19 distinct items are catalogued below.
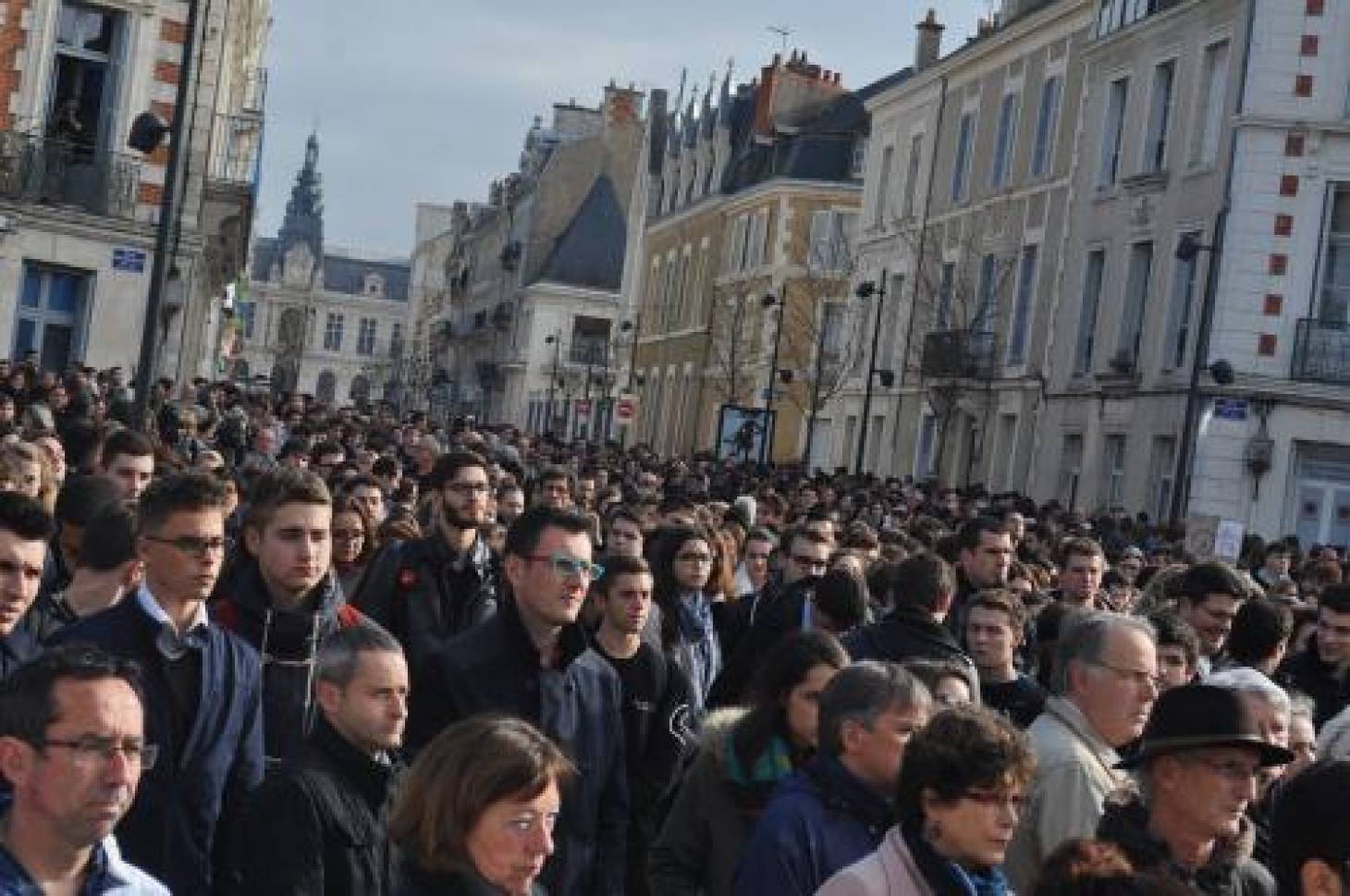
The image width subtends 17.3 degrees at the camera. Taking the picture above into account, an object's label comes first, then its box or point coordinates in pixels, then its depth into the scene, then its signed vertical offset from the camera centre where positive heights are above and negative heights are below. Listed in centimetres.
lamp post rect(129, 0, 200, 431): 3447 +95
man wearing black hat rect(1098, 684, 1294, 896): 1078 -65
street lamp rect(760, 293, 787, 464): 6362 +45
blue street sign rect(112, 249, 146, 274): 5453 +121
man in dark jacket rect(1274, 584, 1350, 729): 1947 -62
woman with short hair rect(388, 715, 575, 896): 953 -88
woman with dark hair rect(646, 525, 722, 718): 1889 -71
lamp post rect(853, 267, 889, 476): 6677 +111
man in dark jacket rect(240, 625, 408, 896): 1064 -99
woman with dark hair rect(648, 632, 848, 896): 1249 -91
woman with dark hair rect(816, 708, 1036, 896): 994 -77
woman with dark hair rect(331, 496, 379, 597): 1930 -66
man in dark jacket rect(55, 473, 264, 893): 1174 -91
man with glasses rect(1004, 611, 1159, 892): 1226 -67
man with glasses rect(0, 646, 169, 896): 858 -82
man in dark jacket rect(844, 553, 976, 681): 1678 -60
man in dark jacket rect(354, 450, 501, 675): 1769 -72
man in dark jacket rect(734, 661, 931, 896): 1107 -84
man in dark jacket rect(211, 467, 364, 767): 1348 -69
